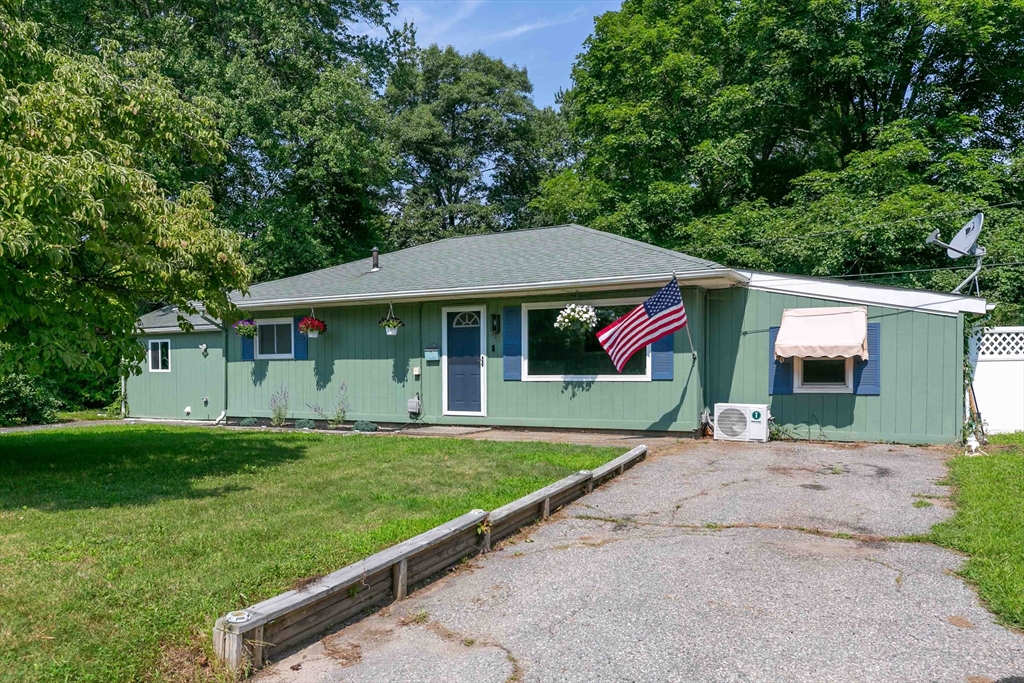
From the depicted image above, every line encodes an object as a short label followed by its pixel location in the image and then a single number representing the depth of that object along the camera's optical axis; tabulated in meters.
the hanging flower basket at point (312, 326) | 12.68
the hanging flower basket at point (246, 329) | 13.52
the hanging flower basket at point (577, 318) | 10.35
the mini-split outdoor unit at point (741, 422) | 9.84
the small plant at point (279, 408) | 13.27
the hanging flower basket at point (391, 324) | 12.02
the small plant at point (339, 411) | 12.73
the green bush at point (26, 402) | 14.38
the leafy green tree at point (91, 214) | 5.65
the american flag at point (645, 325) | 9.39
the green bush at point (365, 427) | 12.16
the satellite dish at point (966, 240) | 9.87
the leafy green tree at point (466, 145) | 30.14
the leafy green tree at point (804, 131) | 16.56
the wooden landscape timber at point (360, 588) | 3.04
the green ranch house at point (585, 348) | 9.52
